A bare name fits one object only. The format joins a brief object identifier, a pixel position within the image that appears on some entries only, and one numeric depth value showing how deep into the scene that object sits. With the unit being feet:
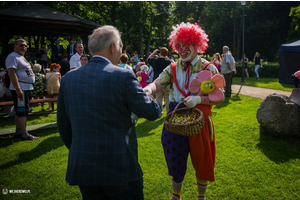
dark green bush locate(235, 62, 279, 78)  62.23
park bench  19.47
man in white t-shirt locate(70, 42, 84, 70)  20.58
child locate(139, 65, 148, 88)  23.18
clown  7.97
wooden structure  32.99
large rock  14.14
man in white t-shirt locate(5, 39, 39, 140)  14.96
